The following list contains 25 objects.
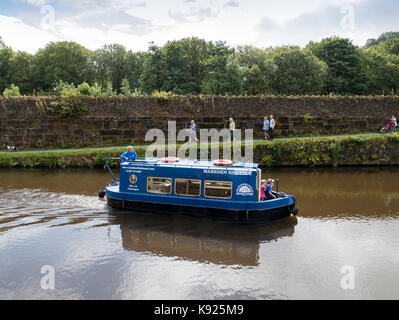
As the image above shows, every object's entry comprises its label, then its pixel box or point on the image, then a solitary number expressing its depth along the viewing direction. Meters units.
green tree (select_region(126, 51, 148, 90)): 51.03
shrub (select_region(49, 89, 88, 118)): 21.34
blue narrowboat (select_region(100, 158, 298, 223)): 11.07
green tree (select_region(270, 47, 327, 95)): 35.72
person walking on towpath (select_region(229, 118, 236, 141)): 20.25
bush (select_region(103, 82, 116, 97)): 23.59
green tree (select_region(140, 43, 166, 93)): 34.50
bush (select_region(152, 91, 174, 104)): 22.64
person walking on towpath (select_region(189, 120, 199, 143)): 20.12
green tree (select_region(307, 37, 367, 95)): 39.91
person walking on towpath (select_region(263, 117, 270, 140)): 20.66
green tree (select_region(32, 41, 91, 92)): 44.53
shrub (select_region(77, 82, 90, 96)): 24.29
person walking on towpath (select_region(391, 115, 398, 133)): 21.52
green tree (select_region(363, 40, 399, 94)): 39.84
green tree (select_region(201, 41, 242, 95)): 32.78
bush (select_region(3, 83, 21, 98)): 24.33
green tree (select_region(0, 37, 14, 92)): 44.97
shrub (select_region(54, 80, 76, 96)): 25.30
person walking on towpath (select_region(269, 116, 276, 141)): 20.38
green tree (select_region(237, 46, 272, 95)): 37.12
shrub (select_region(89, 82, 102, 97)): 23.26
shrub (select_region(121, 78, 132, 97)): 25.05
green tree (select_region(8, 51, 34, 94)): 44.88
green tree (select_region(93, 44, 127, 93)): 50.28
